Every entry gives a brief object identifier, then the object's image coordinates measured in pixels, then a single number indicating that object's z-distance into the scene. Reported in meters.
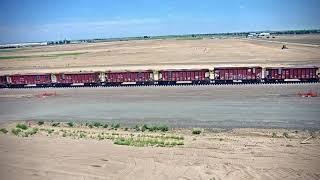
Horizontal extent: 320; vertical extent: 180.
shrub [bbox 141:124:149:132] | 27.19
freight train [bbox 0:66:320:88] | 45.78
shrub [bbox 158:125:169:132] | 26.75
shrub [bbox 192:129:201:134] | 25.62
